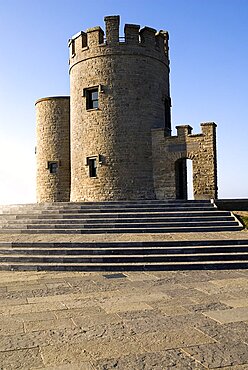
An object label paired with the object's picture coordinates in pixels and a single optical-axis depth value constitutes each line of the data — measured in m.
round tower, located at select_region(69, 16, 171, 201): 22.66
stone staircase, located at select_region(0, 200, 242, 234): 14.52
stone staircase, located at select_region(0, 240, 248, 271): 10.21
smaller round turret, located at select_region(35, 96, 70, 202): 27.53
